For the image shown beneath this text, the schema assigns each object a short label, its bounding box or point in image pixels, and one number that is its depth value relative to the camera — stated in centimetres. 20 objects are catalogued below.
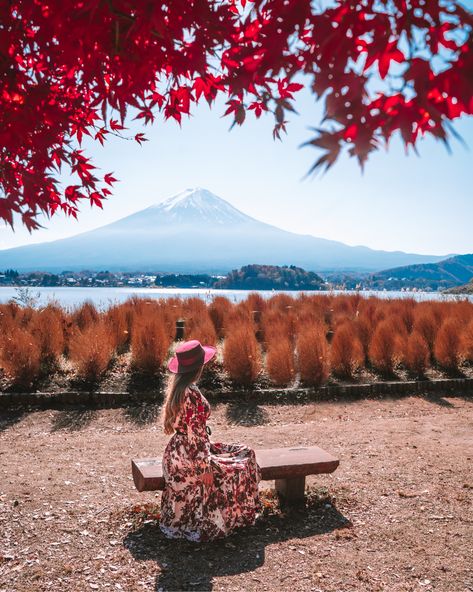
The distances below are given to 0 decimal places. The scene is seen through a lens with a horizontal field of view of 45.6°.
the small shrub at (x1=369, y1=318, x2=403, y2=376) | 805
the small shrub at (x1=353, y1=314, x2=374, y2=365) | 865
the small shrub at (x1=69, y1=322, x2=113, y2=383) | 705
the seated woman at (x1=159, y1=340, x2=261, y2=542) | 337
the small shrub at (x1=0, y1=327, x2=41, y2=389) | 689
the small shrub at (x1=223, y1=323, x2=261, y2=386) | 728
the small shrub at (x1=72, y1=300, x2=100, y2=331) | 989
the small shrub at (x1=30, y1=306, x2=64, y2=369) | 776
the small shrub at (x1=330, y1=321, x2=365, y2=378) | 784
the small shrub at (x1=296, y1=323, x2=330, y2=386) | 743
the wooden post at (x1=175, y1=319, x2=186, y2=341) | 983
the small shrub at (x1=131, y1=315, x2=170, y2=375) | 743
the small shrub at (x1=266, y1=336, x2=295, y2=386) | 743
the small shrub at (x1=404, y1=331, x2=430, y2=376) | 795
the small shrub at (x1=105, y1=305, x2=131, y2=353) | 874
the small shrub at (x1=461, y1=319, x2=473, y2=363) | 845
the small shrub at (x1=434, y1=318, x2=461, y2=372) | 816
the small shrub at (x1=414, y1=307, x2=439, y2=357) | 920
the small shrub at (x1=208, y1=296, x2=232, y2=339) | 1061
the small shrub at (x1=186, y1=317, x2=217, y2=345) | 848
